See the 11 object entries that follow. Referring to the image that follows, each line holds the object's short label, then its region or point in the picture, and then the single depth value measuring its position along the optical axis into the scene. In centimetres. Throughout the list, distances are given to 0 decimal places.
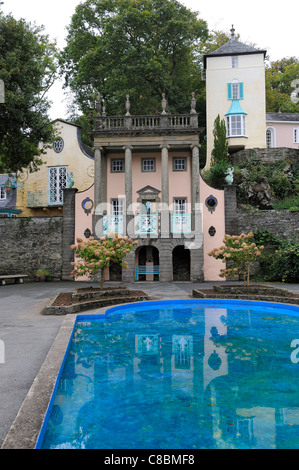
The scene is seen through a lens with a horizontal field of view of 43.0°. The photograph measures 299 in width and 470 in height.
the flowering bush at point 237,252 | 1285
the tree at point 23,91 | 1509
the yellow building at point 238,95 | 2842
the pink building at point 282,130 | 3266
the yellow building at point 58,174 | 2644
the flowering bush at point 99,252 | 1191
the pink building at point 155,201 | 2030
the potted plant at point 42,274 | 2117
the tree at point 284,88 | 3819
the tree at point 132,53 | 2783
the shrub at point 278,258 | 1789
